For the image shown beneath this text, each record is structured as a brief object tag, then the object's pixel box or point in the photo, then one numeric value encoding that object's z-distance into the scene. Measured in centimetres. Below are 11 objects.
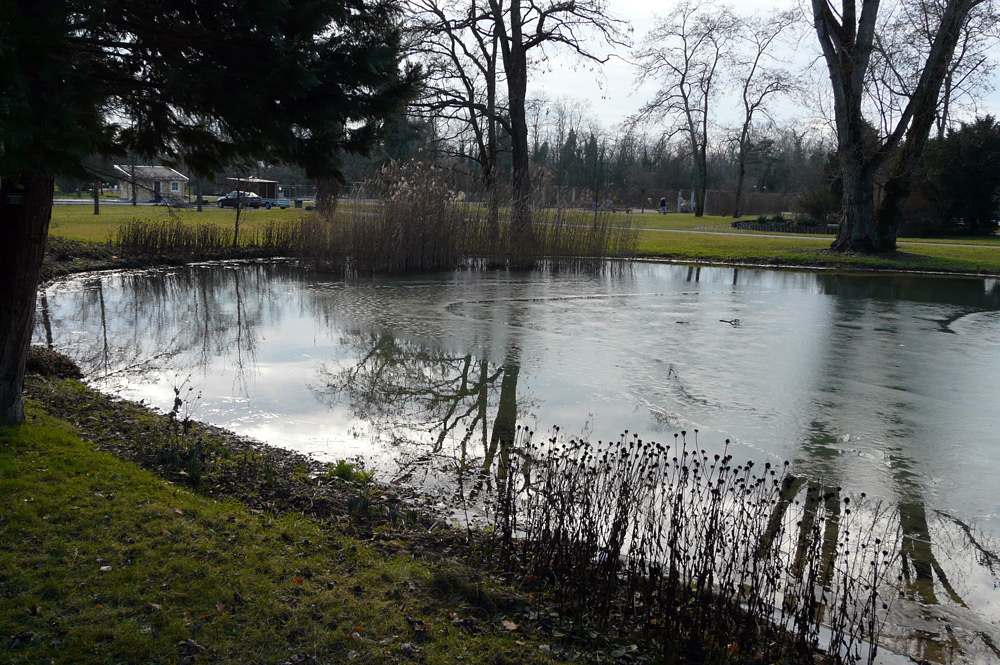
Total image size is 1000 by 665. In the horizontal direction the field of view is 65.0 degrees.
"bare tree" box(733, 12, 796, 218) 4856
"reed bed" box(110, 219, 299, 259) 2022
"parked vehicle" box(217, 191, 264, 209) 5219
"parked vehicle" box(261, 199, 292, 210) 5802
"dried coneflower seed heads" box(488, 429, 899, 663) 373
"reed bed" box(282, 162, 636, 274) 1855
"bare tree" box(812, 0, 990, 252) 2275
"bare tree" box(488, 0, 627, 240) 2286
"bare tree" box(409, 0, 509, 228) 2281
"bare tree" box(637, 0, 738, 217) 4803
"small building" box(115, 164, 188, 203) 5618
